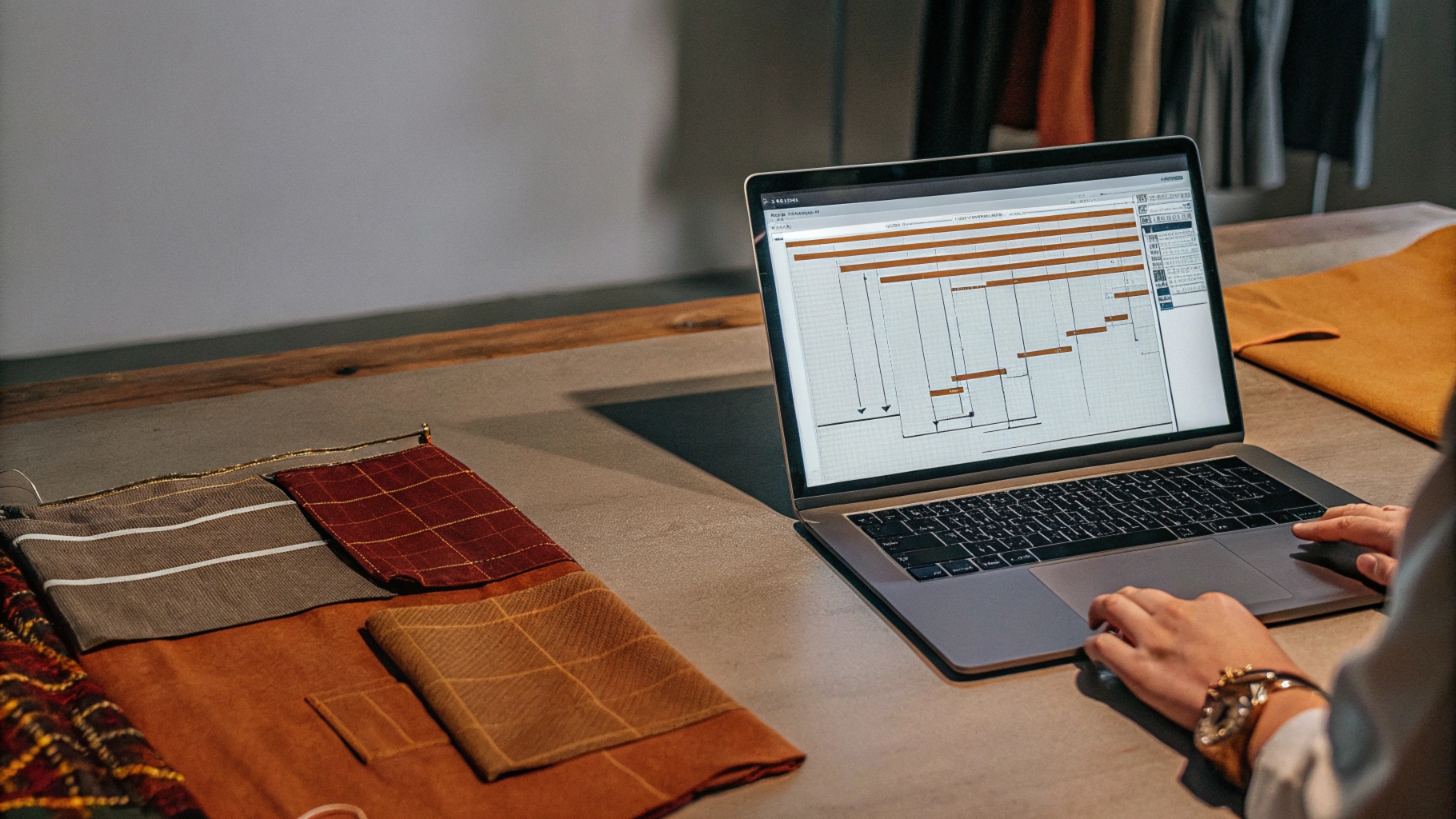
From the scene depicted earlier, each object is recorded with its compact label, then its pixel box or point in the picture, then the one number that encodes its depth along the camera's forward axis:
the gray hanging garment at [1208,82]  2.36
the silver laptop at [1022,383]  0.85
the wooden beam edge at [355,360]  1.13
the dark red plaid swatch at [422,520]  0.82
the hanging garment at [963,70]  2.41
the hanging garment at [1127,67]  2.27
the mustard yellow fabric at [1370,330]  1.15
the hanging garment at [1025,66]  2.43
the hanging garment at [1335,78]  2.48
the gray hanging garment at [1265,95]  2.41
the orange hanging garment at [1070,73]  2.30
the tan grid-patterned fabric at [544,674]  0.64
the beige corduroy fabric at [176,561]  0.74
